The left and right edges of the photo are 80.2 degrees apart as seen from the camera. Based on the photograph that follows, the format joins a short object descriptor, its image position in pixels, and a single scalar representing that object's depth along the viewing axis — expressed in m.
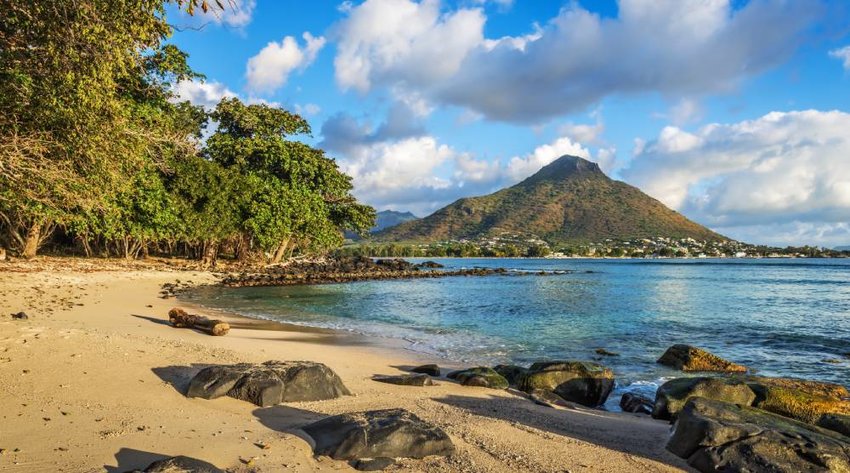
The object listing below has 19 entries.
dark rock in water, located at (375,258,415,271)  65.88
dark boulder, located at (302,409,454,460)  5.47
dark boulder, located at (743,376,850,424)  8.84
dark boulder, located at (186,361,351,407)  7.24
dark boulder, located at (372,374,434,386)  9.61
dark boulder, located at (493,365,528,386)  11.03
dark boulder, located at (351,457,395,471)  5.22
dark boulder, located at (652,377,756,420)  8.82
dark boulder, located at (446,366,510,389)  10.12
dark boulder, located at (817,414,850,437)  7.43
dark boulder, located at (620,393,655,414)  9.53
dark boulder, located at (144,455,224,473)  4.39
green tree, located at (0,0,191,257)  8.50
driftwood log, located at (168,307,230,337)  14.41
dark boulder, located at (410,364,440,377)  11.42
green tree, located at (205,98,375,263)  45.16
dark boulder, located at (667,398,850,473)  5.70
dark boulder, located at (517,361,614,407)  10.33
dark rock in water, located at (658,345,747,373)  13.58
